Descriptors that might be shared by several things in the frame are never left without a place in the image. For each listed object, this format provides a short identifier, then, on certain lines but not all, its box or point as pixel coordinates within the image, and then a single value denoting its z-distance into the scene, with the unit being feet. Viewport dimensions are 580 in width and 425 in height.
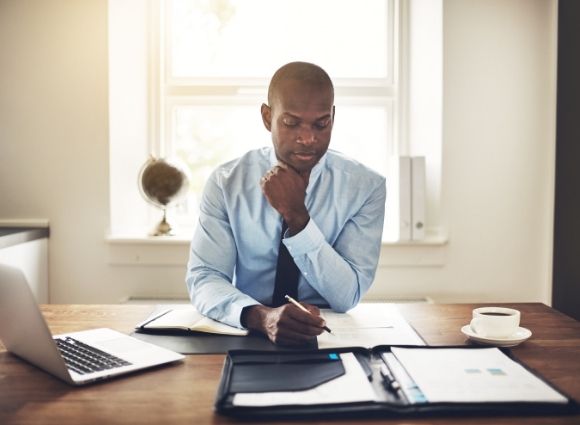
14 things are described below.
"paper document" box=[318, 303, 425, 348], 3.86
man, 4.85
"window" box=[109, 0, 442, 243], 9.32
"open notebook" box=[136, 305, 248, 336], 4.12
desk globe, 8.32
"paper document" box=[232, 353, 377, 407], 2.74
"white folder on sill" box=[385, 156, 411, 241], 8.19
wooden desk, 2.66
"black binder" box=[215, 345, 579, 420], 2.68
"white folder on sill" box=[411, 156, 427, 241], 8.18
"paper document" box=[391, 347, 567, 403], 2.80
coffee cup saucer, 3.76
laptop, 3.10
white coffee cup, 3.86
